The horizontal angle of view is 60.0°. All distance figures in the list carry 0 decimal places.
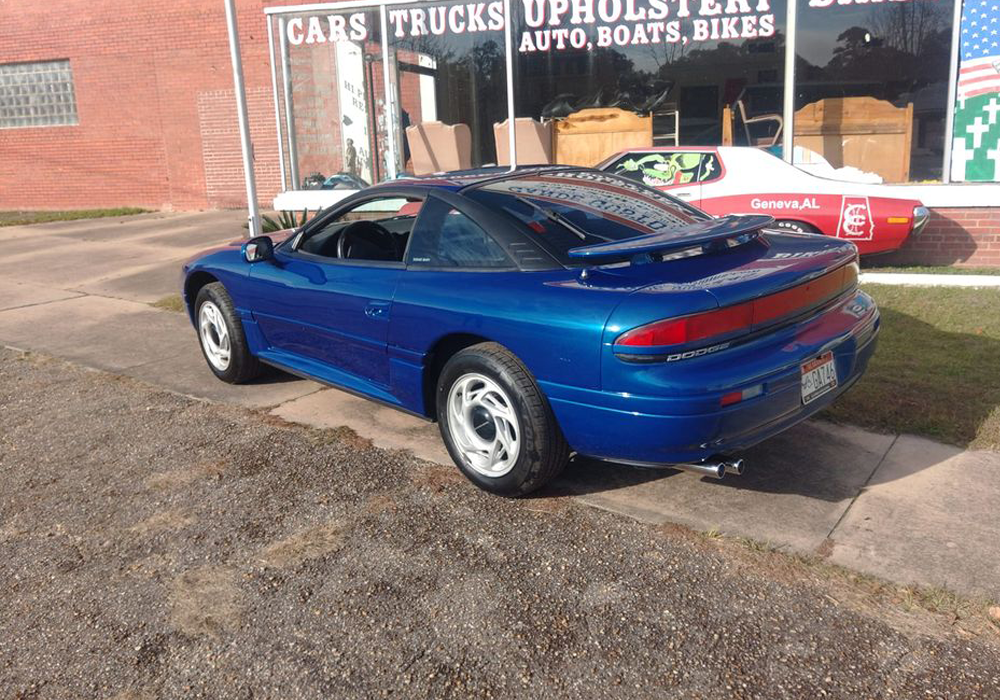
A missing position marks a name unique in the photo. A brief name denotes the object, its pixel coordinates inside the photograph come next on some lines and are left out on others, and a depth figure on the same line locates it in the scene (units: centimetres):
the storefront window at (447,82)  1170
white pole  948
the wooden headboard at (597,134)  1164
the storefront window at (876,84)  972
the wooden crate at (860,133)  999
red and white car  824
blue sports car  336
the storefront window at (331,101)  1220
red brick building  1698
